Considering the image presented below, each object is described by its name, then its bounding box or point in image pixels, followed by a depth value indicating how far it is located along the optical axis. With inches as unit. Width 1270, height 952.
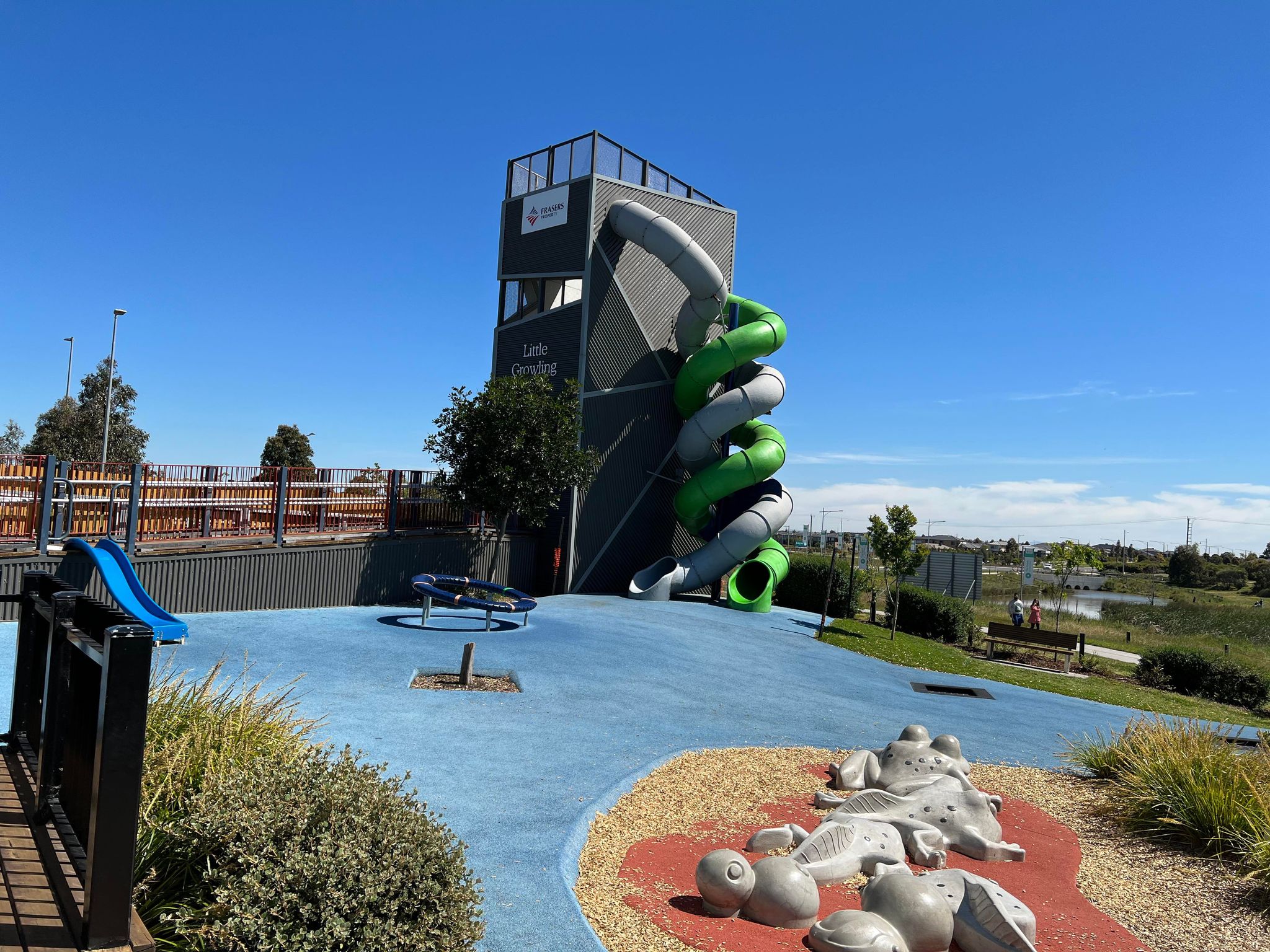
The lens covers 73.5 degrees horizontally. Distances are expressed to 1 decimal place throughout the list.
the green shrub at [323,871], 137.8
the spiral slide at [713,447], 924.6
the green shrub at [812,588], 1094.4
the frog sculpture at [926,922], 187.8
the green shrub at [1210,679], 837.8
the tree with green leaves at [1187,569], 3467.0
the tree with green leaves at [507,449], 780.0
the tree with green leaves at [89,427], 1763.0
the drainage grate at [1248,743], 491.3
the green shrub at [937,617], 1045.2
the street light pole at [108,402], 1397.6
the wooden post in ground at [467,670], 430.9
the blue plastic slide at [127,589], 396.2
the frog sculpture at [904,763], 310.5
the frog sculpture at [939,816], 269.9
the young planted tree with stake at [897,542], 991.6
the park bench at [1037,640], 866.8
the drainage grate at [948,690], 618.5
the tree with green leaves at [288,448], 2102.6
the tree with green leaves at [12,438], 2121.1
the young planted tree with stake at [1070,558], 1172.5
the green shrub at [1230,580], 3371.1
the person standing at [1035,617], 1075.1
